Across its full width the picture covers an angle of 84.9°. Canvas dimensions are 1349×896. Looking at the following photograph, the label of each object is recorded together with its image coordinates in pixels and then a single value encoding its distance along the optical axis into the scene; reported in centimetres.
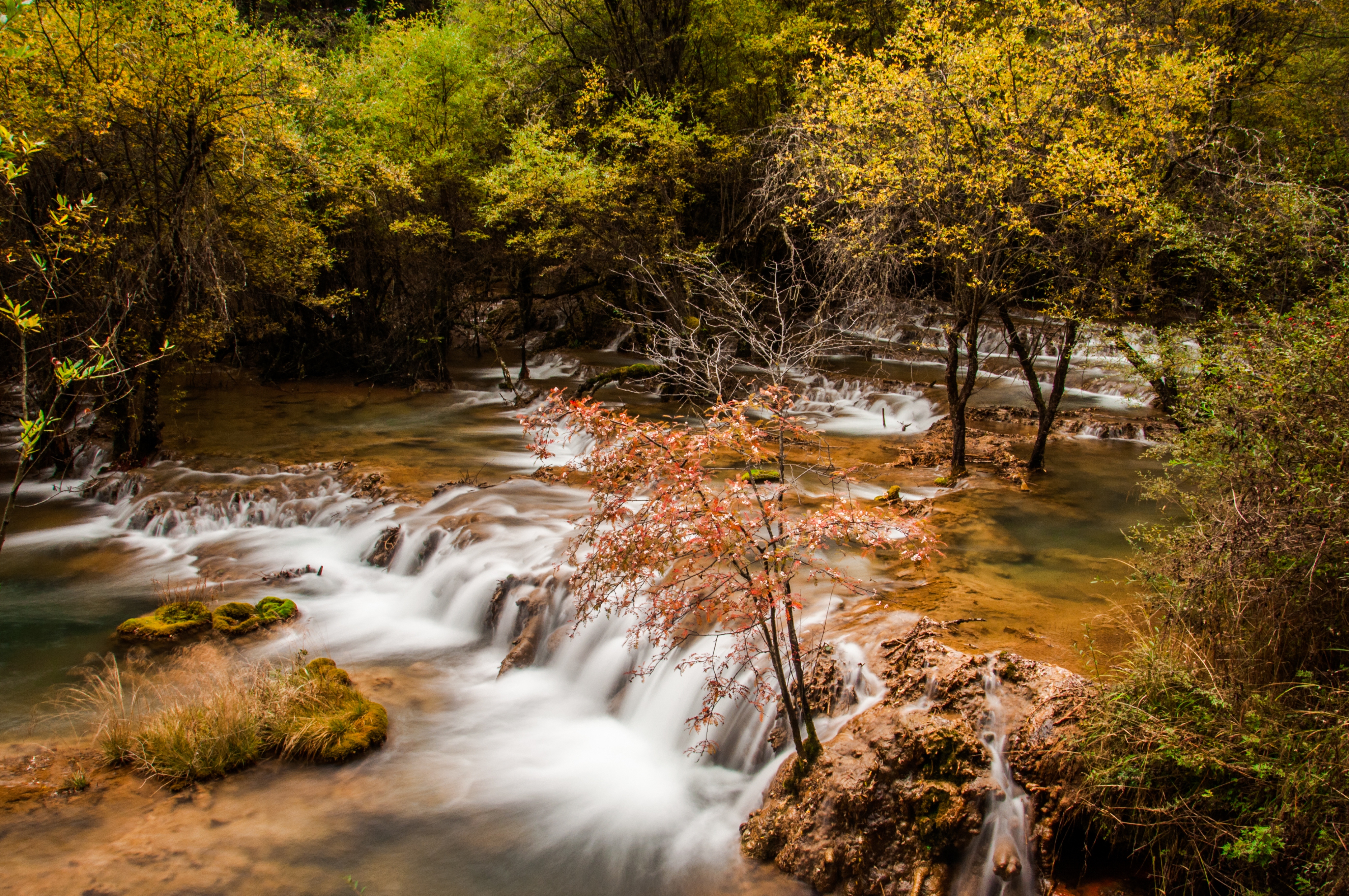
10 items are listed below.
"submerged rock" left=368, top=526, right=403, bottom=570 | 1112
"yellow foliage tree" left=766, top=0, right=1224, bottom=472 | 950
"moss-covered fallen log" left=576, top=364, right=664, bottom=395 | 1705
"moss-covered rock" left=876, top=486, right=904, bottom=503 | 1032
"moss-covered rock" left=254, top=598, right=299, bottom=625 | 920
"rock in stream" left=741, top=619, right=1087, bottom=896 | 486
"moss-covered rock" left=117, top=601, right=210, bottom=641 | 859
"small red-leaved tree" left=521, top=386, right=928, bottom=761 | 480
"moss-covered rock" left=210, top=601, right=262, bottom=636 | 870
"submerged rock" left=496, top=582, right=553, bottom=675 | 857
